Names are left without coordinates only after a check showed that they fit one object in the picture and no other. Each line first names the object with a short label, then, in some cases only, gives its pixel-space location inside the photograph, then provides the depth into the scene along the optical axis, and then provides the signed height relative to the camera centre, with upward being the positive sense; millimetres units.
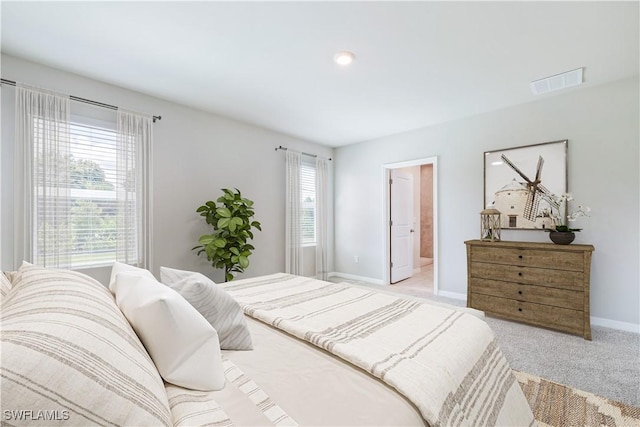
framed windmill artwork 3279 +401
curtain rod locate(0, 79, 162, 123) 2719 +1151
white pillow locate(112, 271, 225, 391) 868 -394
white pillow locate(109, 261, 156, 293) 1205 -256
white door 5070 -187
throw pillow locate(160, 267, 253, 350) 1180 -405
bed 521 -552
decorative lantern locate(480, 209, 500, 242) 3443 -131
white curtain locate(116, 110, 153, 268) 2975 +306
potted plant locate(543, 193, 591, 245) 2980 -43
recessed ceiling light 2388 +1381
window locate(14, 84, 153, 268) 2457 +320
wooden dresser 2727 -732
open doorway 4781 -254
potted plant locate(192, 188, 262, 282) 3355 -233
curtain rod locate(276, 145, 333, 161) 4595 +1111
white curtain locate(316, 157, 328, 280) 5164 -129
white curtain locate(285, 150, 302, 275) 4629 -14
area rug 1605 -1190
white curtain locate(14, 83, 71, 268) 2436 +350
